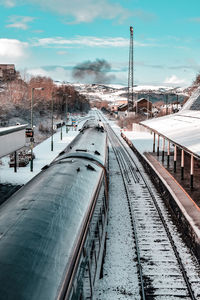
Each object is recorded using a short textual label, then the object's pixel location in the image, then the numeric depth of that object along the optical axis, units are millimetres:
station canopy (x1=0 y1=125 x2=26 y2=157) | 19012
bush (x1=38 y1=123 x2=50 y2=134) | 56438
